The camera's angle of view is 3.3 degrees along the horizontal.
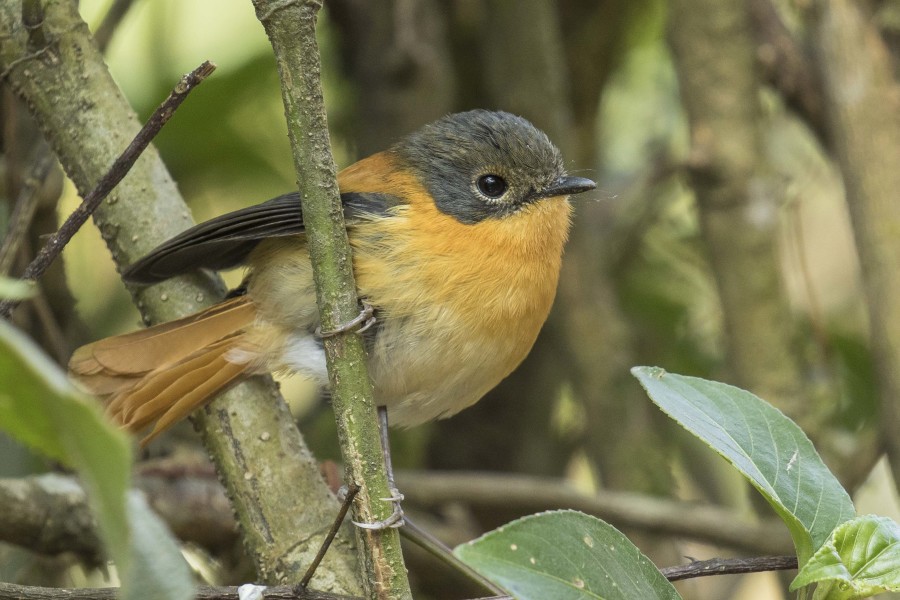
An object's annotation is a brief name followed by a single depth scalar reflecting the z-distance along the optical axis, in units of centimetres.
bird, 277
